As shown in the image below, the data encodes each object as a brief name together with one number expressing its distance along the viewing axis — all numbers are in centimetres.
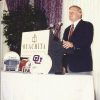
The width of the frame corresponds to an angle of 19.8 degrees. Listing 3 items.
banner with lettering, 339
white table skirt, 309
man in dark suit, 375
